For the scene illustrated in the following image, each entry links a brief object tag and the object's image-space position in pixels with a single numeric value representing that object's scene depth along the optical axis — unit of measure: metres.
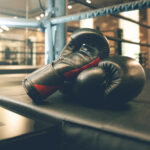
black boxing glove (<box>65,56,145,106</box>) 0.58
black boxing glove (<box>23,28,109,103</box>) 0.65
